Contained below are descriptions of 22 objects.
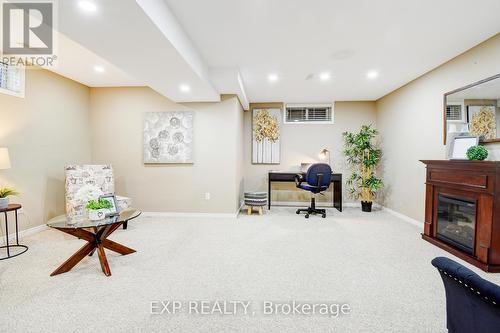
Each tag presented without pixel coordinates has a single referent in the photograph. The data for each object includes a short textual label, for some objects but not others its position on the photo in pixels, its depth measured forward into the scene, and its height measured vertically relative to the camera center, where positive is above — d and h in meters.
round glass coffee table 2.09 -0.77
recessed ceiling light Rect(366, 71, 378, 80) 3.49 +1.37
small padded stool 4.45 -0.77
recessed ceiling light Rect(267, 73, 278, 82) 3.65 +1.36
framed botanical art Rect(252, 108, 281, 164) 5.39 +0.58
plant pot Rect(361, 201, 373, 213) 4.70 -0.89
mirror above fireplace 2.52 +0.65
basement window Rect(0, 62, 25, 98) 2.93 +1.01
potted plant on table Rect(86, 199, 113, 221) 2.23 -0.50
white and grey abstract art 4.30 +0.41
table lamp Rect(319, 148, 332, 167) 5.19 +0.18
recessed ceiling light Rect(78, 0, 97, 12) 1.59 +1.06
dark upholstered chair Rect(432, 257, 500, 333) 0.85 -0.57
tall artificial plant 4.71 -0.01
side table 2.52 -1.07
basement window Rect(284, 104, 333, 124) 5.34 +1.12
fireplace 2.24 -0.52
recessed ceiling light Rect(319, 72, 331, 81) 3.61 +1.37
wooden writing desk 4.74 -0.36
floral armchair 3.31 -0.36
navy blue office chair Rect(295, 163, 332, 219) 4.25 -0.32
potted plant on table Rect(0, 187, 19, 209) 2.57 -0.46
